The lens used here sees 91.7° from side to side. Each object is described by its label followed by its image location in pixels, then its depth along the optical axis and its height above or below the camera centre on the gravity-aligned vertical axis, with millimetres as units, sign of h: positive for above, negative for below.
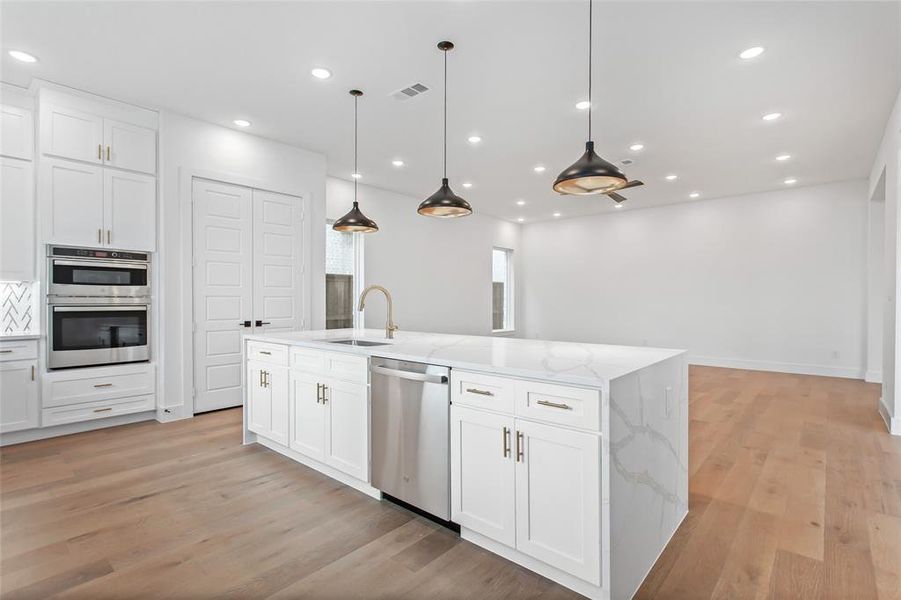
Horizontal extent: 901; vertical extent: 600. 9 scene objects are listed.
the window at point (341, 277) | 6566 +341
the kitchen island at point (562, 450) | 1681 -668
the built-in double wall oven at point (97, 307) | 3793 -78
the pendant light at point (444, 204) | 3074 +675
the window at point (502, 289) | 10078 +241
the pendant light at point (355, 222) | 3787 +670
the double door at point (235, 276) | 4562 +258
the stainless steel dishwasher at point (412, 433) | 2252 -732
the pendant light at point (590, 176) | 2227 +640
